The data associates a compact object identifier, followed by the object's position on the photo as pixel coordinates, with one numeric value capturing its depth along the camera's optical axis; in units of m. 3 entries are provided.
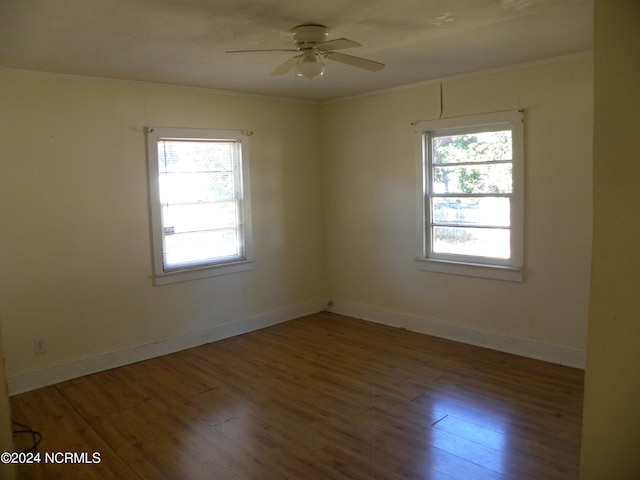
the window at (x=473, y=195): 4.43
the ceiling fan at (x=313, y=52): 2.98
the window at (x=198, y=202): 4.66
